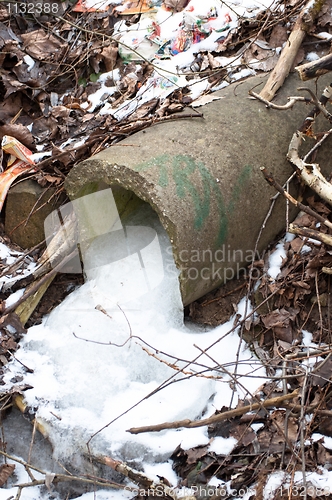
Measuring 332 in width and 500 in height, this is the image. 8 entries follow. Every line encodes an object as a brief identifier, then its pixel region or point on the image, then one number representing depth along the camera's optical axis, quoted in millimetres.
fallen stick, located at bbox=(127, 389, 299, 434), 2768
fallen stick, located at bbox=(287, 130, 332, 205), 3232
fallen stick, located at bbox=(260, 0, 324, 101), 3641
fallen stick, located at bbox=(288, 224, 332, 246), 2986
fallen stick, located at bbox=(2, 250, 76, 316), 3569
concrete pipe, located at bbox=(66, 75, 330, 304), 3059
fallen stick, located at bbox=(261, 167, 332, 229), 2938
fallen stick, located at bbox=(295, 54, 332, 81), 3002
